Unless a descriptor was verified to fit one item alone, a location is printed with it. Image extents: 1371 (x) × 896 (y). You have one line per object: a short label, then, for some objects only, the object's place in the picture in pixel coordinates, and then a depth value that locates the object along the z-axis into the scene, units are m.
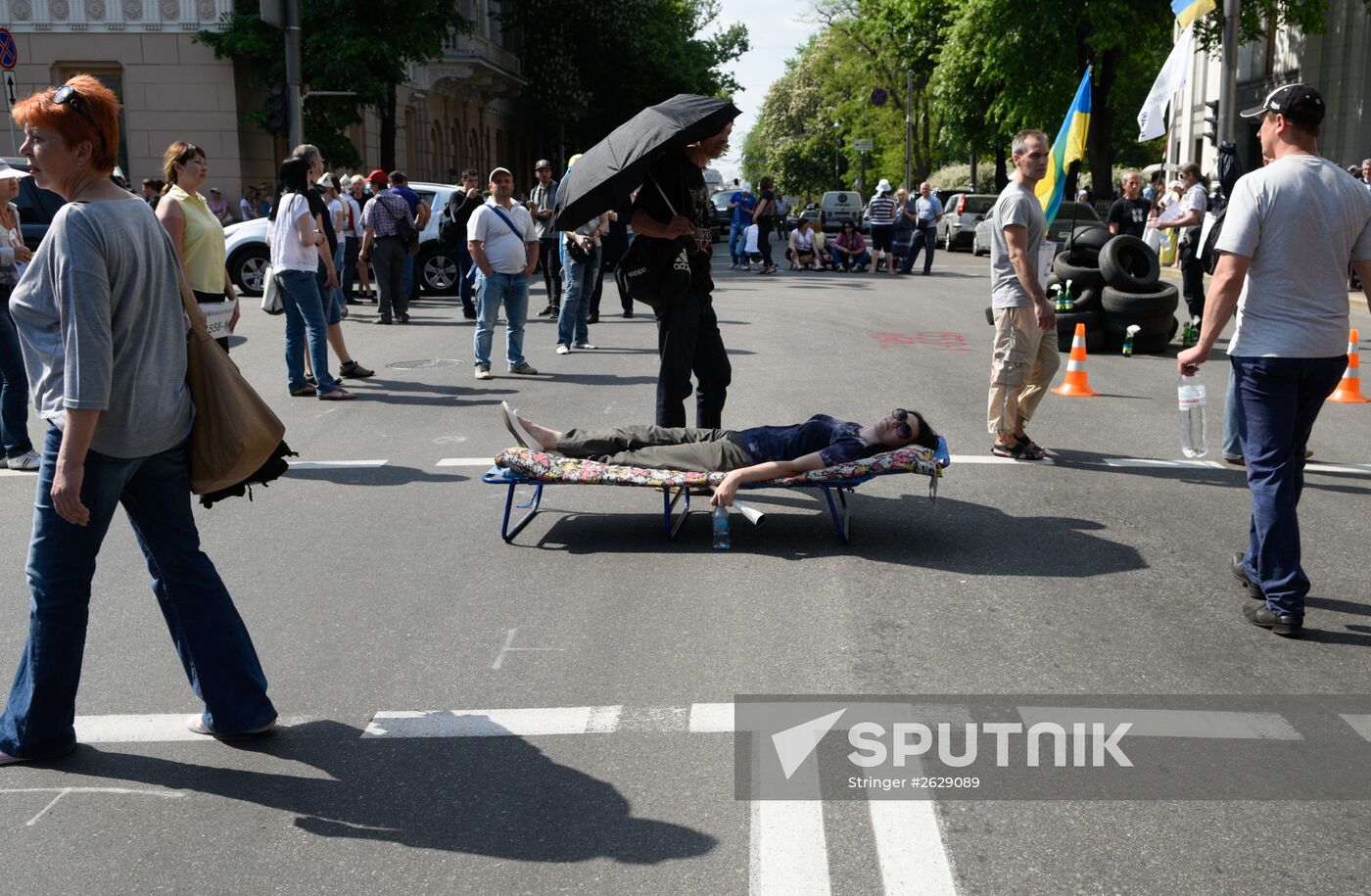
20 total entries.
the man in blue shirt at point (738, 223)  31.22
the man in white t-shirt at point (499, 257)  12.31
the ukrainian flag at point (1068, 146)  12.07
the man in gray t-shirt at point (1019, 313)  8.30
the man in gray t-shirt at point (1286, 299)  5.38
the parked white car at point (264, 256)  20.44
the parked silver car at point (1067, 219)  31.94
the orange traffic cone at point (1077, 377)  11.51
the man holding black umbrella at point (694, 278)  7.29
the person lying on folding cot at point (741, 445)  6.58
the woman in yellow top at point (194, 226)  8.12
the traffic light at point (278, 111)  23.20
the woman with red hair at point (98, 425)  3.81
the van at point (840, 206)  53.09
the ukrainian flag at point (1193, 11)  22.62
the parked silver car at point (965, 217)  40.44
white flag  21.02
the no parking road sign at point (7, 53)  17.52
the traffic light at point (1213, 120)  23.69
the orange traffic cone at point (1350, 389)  11.21
